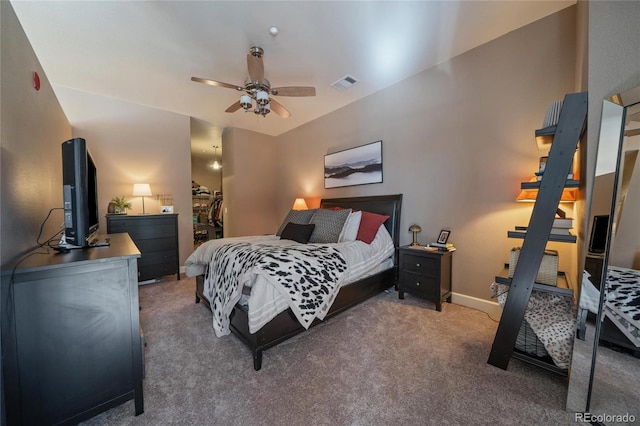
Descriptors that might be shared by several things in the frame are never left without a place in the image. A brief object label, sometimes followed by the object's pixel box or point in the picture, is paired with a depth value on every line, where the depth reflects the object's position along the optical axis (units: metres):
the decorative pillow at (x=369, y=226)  2.91
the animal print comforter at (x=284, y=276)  1.80
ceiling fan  2.34
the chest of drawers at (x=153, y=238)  3.43
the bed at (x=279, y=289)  1.72
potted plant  3.61
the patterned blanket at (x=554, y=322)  1.48
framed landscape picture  3.53
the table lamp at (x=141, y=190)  3.79
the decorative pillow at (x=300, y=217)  3.45
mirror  1.13
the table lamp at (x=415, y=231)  2.93
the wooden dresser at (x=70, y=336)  1.02
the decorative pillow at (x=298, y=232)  2.94
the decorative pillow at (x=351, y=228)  2.94
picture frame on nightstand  2.69
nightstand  2.53
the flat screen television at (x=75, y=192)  1.42
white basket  1.63
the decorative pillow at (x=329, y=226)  2.94
